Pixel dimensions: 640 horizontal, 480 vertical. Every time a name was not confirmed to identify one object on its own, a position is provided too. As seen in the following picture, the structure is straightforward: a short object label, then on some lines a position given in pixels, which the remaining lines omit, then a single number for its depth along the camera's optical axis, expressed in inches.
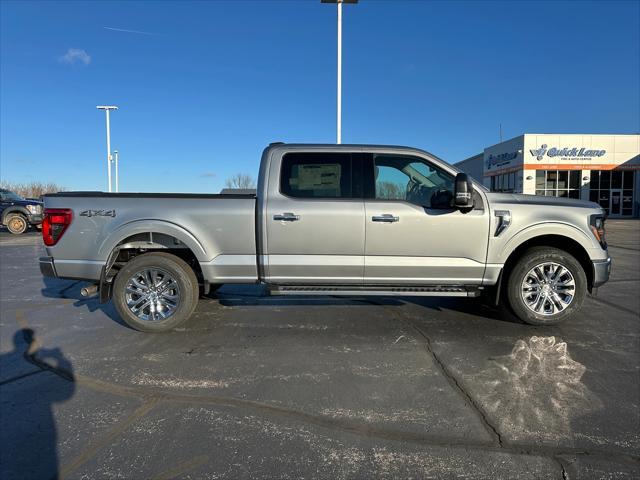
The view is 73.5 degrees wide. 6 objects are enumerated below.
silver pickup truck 190.5
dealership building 1387.8
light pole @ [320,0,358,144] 570.9
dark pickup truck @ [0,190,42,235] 764.1
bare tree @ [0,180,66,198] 2310.0
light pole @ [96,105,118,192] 1453.0
